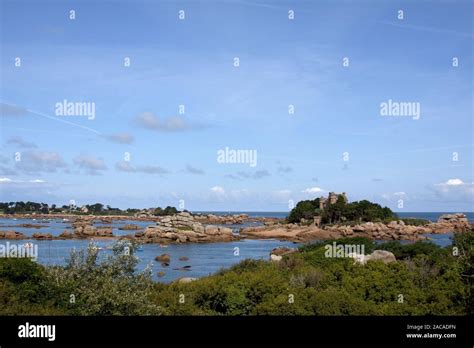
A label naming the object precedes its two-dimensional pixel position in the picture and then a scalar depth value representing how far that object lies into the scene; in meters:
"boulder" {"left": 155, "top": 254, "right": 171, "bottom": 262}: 51.47
